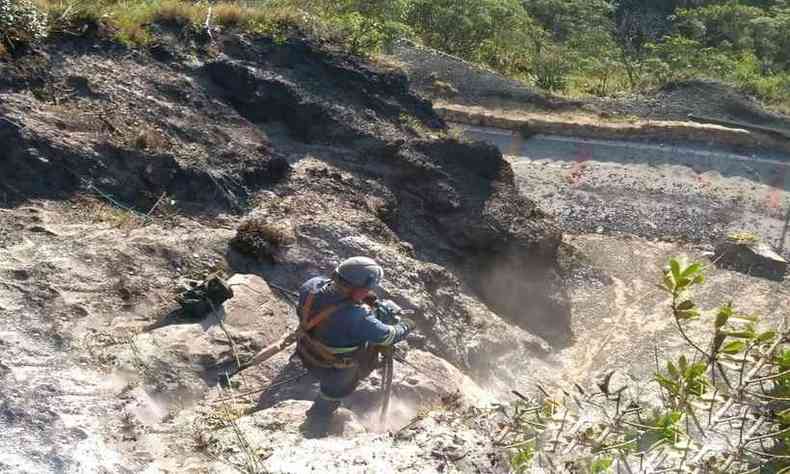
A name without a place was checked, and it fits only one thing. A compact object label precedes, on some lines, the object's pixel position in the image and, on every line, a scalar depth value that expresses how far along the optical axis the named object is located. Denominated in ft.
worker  19.06
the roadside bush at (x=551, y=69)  65.41
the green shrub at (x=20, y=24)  30.27
